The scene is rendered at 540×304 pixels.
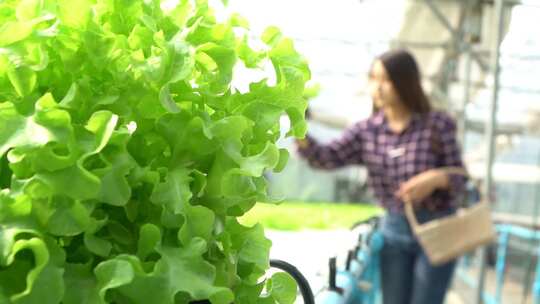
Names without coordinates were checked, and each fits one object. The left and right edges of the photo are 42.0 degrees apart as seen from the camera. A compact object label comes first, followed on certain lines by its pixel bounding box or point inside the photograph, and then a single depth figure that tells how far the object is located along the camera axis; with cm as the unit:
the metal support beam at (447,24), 495
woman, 230
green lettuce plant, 40
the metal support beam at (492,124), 331
